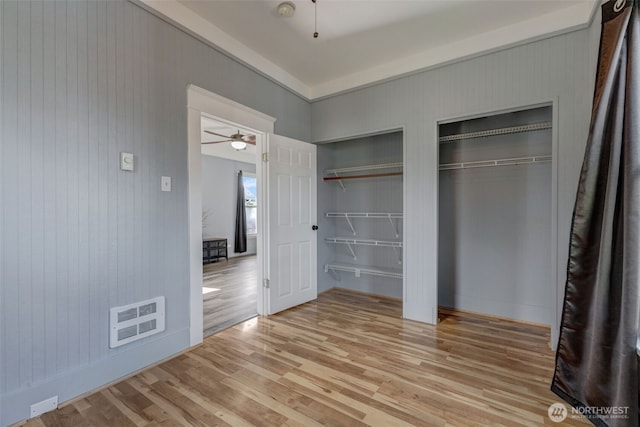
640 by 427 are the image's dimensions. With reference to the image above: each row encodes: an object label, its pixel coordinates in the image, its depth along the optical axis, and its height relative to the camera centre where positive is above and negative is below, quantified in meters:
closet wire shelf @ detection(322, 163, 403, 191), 3.65 +0.57
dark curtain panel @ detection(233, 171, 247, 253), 7.41 -0.29
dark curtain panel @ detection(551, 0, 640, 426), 1.28 -0.21
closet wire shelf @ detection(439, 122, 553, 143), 2.67 +0.80
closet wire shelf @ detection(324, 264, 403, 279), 3.48 -0.76
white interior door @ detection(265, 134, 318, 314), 3.16 -0.14
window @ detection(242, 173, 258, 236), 7.91 +0.31
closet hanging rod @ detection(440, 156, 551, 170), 2.75 +0.51
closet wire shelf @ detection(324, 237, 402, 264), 3.58 -0.40
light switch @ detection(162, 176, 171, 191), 2.25 +0.23
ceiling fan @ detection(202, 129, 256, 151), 4.63 +1.27
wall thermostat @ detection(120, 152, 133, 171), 2.00 +0.36
